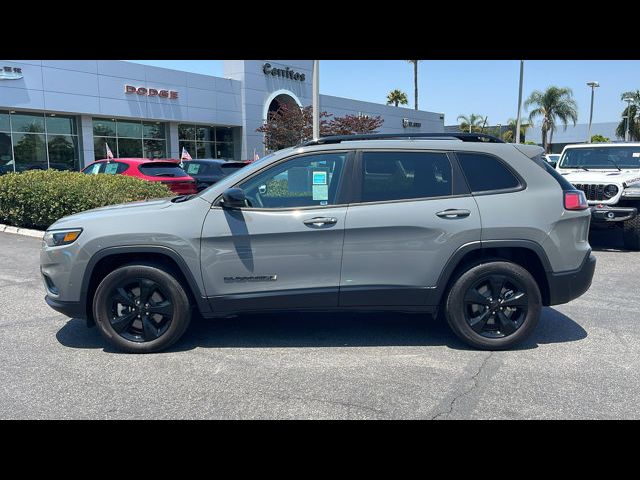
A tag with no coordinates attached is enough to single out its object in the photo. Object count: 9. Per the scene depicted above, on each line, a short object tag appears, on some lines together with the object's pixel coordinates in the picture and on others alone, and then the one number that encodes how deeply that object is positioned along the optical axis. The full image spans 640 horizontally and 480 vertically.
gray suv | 4.41
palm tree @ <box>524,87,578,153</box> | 52.09
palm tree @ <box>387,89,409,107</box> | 64.62
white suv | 9.19
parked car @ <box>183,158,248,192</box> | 15.77
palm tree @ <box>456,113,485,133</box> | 65.75
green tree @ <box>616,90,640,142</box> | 62.38
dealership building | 23.42
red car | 12.95
